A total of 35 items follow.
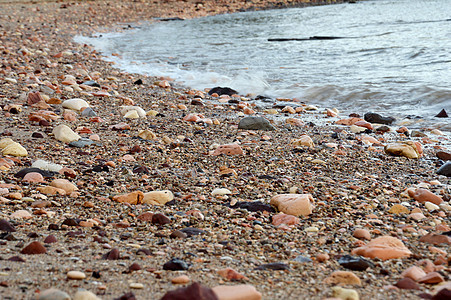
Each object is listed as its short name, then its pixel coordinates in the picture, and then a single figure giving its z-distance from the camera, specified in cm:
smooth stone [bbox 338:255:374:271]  422
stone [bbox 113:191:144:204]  568
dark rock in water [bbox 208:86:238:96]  1420
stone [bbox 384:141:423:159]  824
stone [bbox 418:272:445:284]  393
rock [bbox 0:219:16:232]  457
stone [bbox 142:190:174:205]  574
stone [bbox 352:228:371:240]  496
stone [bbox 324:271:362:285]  394
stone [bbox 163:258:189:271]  403
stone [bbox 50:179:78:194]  579
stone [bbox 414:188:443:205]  608
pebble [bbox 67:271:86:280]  365
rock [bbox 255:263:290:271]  418
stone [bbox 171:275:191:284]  376
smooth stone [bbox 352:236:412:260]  448
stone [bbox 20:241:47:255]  409
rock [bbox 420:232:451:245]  483
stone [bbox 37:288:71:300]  324
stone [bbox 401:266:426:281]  402
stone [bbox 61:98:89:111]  1026
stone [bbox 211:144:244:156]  791
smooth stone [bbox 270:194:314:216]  556
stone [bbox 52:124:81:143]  795
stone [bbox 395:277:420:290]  384
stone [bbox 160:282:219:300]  309
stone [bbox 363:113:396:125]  1111
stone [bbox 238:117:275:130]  983
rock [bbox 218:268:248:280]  393
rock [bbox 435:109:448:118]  1149
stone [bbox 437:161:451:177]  739
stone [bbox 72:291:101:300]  327
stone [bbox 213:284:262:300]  332
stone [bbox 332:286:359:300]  362
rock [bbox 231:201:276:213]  565
